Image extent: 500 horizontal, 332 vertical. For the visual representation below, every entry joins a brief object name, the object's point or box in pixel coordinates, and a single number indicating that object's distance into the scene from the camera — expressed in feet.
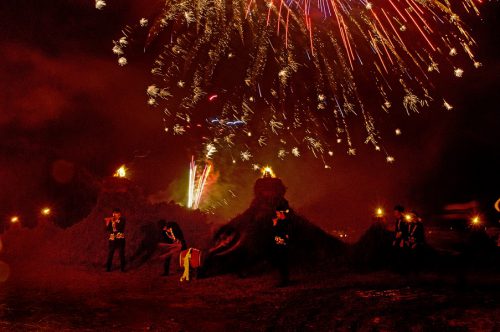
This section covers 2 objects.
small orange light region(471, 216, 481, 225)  50.49
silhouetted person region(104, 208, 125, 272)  34.86
